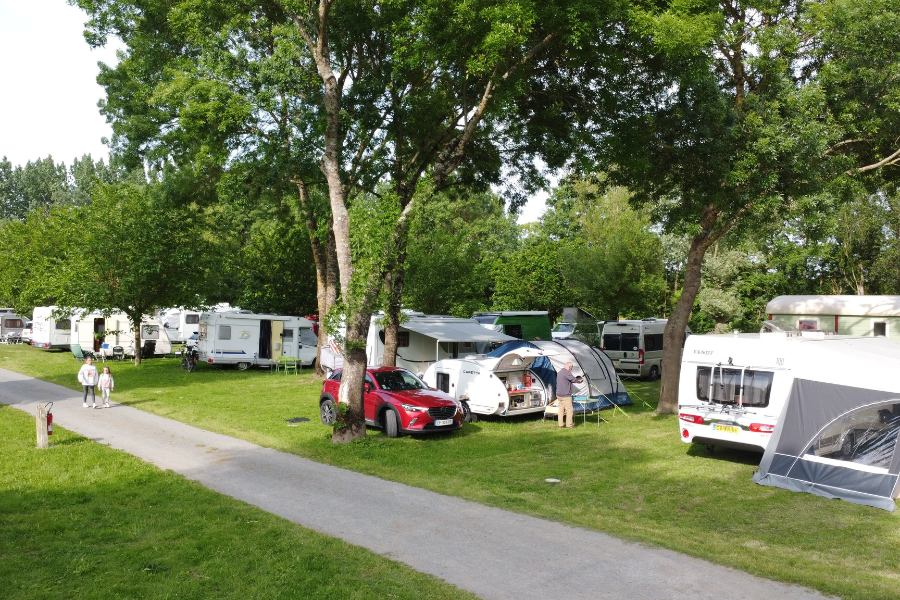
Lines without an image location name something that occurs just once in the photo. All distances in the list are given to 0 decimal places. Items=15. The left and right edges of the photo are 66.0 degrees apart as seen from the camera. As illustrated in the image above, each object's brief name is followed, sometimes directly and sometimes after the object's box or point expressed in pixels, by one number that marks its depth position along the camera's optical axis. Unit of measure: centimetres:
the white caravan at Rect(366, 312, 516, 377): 2153
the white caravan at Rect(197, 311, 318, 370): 2762
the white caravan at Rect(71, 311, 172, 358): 3356
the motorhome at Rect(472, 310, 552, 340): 2697
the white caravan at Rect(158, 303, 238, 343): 4016
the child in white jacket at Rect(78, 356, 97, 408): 1683
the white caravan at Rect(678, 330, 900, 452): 1023
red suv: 1344
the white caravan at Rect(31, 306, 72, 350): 3672
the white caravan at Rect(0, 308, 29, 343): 4674
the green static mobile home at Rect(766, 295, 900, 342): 2048
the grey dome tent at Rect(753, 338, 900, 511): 931
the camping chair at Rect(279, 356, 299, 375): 2705
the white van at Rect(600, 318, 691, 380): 2509
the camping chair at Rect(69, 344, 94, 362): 3001
